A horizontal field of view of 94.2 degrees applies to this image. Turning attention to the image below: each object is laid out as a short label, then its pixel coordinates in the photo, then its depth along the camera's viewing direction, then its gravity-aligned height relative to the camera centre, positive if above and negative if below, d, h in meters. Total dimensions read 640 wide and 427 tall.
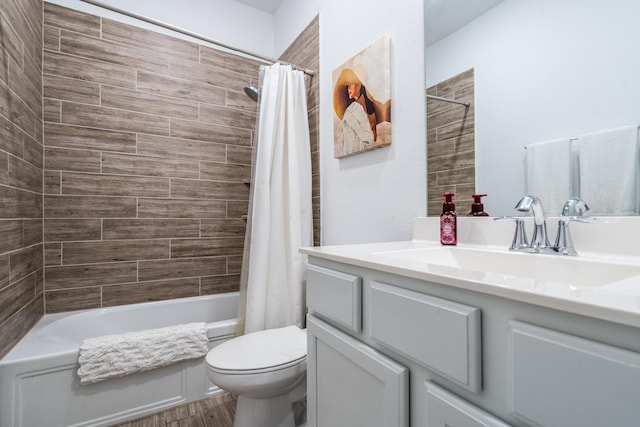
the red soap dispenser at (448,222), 1.04 -0.03
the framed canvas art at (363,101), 1.32 +0.55
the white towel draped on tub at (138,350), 1.35 -0.66
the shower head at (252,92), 1.83 +0.76
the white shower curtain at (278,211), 1.65 +0.02
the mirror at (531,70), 0.73 +0.41
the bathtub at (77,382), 1.25 -0.78
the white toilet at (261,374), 1.10 -0.60
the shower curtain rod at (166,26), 1.55 +1.07
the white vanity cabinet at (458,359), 0.34 -0.22
